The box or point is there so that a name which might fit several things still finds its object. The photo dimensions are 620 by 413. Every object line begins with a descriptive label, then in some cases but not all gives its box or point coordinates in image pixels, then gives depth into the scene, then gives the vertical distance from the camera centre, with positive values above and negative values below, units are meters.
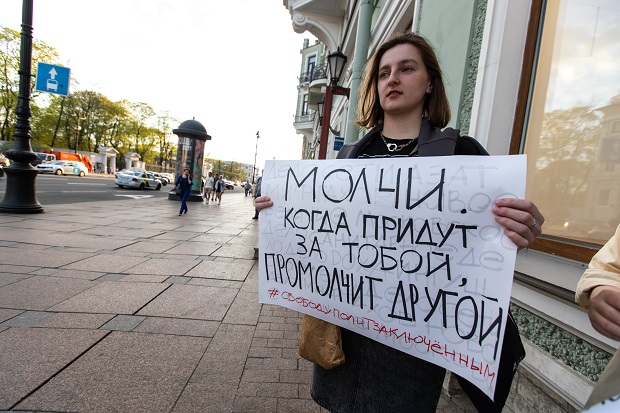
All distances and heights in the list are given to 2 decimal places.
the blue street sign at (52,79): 8.21 +2.01
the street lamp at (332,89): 6.93 +2.14
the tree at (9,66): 37.25 +10.22
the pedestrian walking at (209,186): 20.17 -0.46
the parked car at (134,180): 24.27 -0.71
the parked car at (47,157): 36.22 +0.44
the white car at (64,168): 32.19 -0.50
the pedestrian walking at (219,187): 19.77 -0.45
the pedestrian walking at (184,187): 11.97 -0.41
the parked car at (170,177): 49.16 -0.51
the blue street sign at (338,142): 8.97 +1.32
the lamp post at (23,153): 7.34 +0.12
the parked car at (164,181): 42.05 -0.95
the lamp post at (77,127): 47.78 +5.38
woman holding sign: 1.26 +0.20
